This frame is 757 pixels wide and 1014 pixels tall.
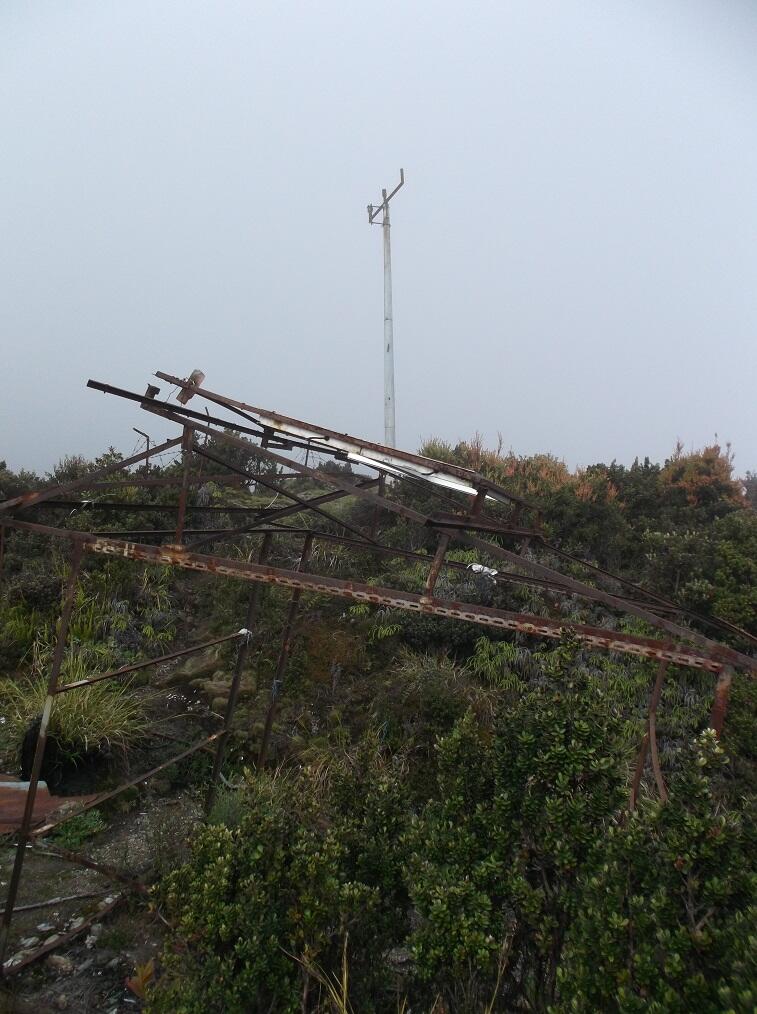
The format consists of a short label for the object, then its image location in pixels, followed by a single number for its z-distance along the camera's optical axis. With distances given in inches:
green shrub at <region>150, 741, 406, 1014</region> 97.6
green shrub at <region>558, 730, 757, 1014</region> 73.2
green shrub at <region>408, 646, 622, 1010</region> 95.2
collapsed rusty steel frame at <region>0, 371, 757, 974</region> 125.7
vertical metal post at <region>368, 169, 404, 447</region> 453.4
